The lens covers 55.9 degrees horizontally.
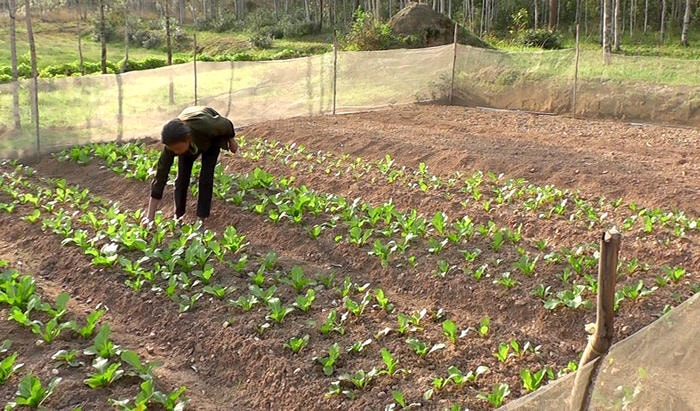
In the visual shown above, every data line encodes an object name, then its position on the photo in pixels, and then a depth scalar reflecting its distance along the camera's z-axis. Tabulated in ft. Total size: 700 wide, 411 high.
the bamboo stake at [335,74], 43.14
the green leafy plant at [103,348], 13.70
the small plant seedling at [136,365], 13.07
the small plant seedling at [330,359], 13.44
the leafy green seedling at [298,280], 17.13
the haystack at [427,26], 66.59
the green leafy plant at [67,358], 13.50
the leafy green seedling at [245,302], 15.90
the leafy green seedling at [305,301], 15.90
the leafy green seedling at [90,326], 14.71
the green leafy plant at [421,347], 13.93
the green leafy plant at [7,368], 12.92
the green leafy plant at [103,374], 12.74
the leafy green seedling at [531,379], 12.62
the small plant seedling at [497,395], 12.10
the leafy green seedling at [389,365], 13.25
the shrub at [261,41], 100.67
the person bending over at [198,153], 19.80
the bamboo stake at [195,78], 38.11
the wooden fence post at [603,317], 6.44
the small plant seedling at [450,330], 14.44
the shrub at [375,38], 65.46
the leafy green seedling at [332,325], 14.89
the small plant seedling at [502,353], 13.58
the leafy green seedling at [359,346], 14.11
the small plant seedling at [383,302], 16.11
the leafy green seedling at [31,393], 12.01
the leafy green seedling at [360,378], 12.96
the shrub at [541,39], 84.33
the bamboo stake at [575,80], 42.80
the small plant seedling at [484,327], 14.54
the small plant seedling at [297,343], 14.21
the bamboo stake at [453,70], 47.44
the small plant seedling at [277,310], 15.38
